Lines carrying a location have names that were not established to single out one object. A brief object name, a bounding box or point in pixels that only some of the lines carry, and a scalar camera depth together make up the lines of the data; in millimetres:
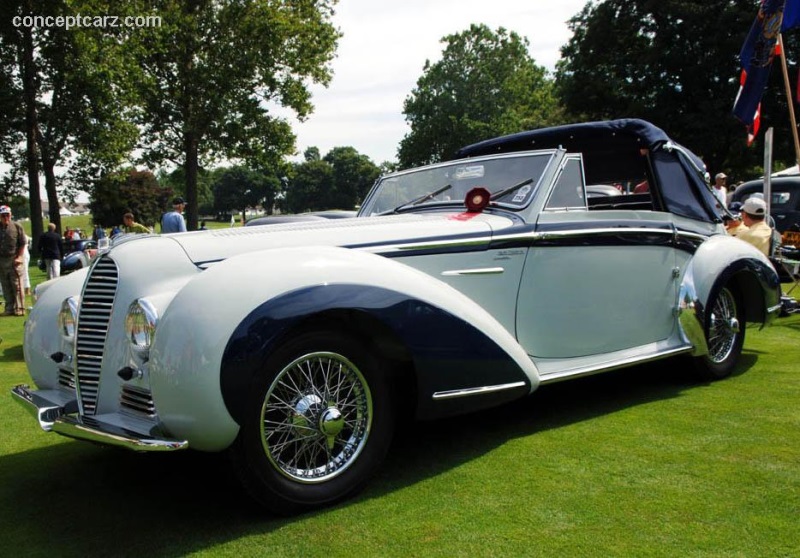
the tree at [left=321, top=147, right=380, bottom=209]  110294
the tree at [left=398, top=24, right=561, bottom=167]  52781
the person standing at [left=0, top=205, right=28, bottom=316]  11461
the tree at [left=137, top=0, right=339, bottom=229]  28703
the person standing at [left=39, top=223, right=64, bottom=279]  14984
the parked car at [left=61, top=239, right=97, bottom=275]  7930
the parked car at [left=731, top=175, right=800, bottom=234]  13192
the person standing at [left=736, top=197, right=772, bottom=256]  7023
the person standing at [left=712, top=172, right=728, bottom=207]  12570
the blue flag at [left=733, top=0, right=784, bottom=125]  9495
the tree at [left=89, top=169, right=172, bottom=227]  61938
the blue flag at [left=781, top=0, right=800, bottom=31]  9148
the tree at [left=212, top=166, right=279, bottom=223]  102938
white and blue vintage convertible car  2801
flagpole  8539
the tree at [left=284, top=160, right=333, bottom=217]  110875
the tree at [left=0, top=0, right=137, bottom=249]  25578
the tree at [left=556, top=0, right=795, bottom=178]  27844
